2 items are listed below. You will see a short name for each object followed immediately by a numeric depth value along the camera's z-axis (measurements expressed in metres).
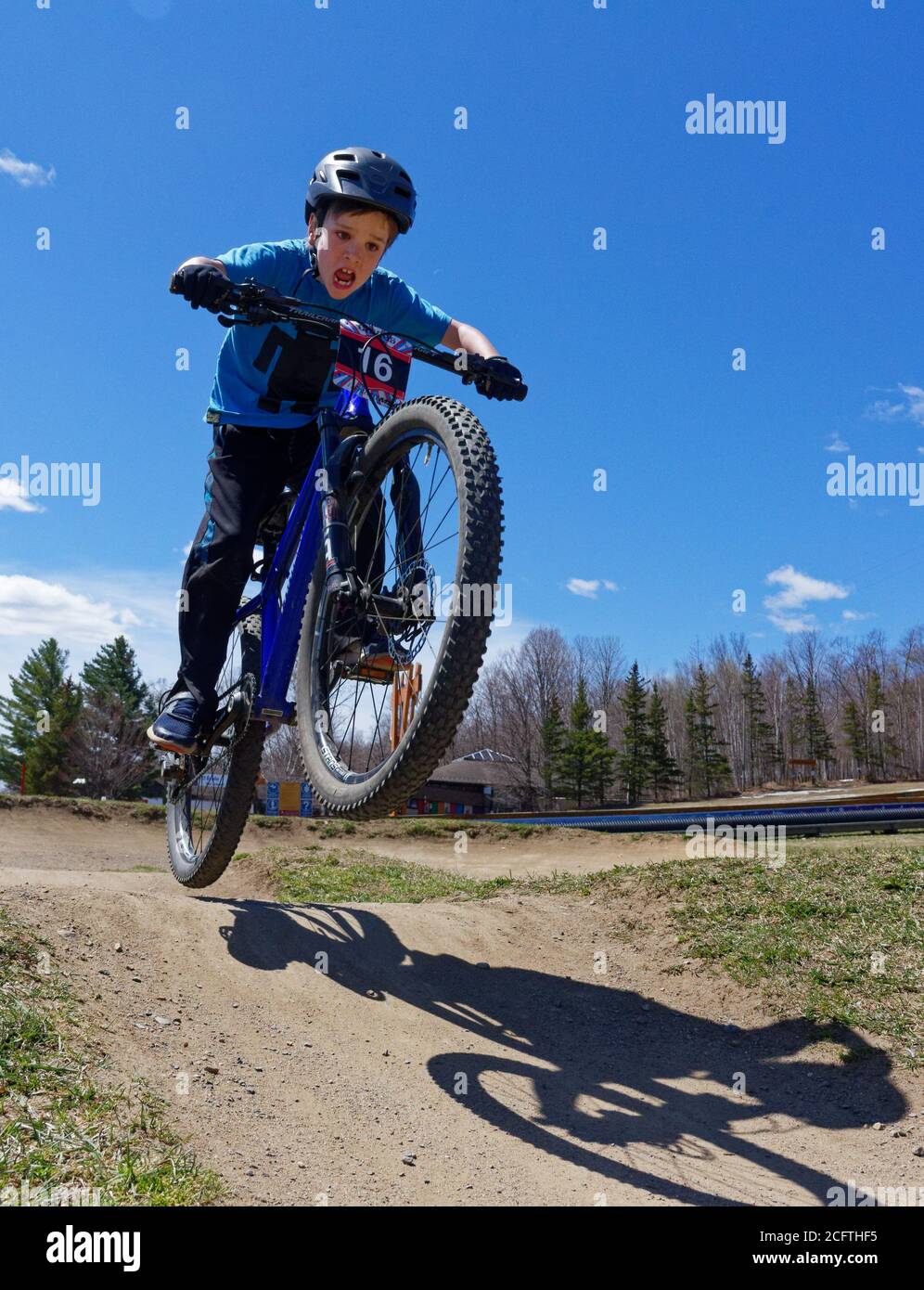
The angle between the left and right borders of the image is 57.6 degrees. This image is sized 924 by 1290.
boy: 5.05
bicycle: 3.86
